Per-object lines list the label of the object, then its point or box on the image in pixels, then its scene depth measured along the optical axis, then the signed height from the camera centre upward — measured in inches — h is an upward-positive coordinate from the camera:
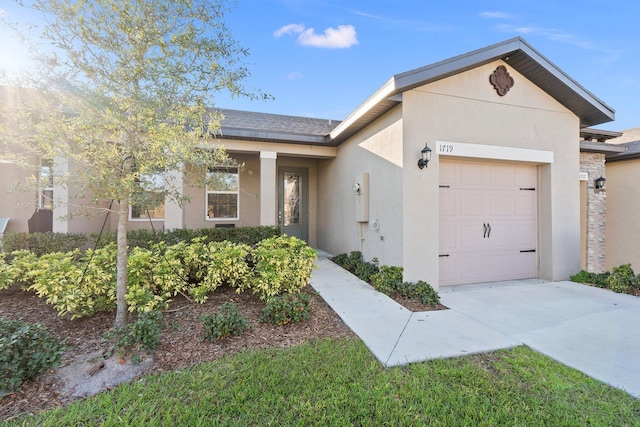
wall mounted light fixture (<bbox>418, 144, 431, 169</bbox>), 205.0 +43.7
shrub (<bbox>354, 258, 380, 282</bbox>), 239.6 -48.1
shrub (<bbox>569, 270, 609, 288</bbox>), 237.1 -55.1
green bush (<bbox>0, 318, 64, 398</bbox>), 90.4 -48.5
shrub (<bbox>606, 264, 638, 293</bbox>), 220.8 -51.8
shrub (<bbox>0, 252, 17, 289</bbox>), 166.6 -36.5
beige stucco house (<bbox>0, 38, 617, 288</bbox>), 209.9 +42.1
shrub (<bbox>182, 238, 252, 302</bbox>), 176.7 -33.5
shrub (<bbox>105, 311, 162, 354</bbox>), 112.0 -49.7
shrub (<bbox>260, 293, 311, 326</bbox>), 146.8 -51.5
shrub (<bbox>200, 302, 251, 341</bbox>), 128.3 -51.2
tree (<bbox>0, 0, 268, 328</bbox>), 113.7 +53.9
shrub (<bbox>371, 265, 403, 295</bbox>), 205.3 -48.7
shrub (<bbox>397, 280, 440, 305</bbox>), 190.6 -54.3
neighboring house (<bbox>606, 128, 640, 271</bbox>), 305.3 +9.1
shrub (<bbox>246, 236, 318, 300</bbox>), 171.9 -35.1
